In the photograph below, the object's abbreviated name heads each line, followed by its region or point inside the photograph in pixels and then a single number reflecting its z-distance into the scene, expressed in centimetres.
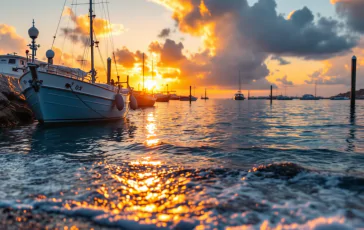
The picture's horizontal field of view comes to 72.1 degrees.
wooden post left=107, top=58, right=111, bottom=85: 2978
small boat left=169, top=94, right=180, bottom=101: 16866
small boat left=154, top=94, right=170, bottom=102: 9881
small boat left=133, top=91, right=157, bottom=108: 5320
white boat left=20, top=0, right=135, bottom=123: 1392
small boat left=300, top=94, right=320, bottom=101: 18900
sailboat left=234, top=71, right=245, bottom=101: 15000
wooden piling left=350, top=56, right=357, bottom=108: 3375
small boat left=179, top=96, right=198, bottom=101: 16890
